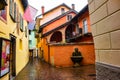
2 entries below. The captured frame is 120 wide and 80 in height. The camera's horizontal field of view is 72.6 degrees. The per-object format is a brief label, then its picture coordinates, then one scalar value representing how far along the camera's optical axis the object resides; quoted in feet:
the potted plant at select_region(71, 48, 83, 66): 24.04
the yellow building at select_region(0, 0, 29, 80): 10.51
